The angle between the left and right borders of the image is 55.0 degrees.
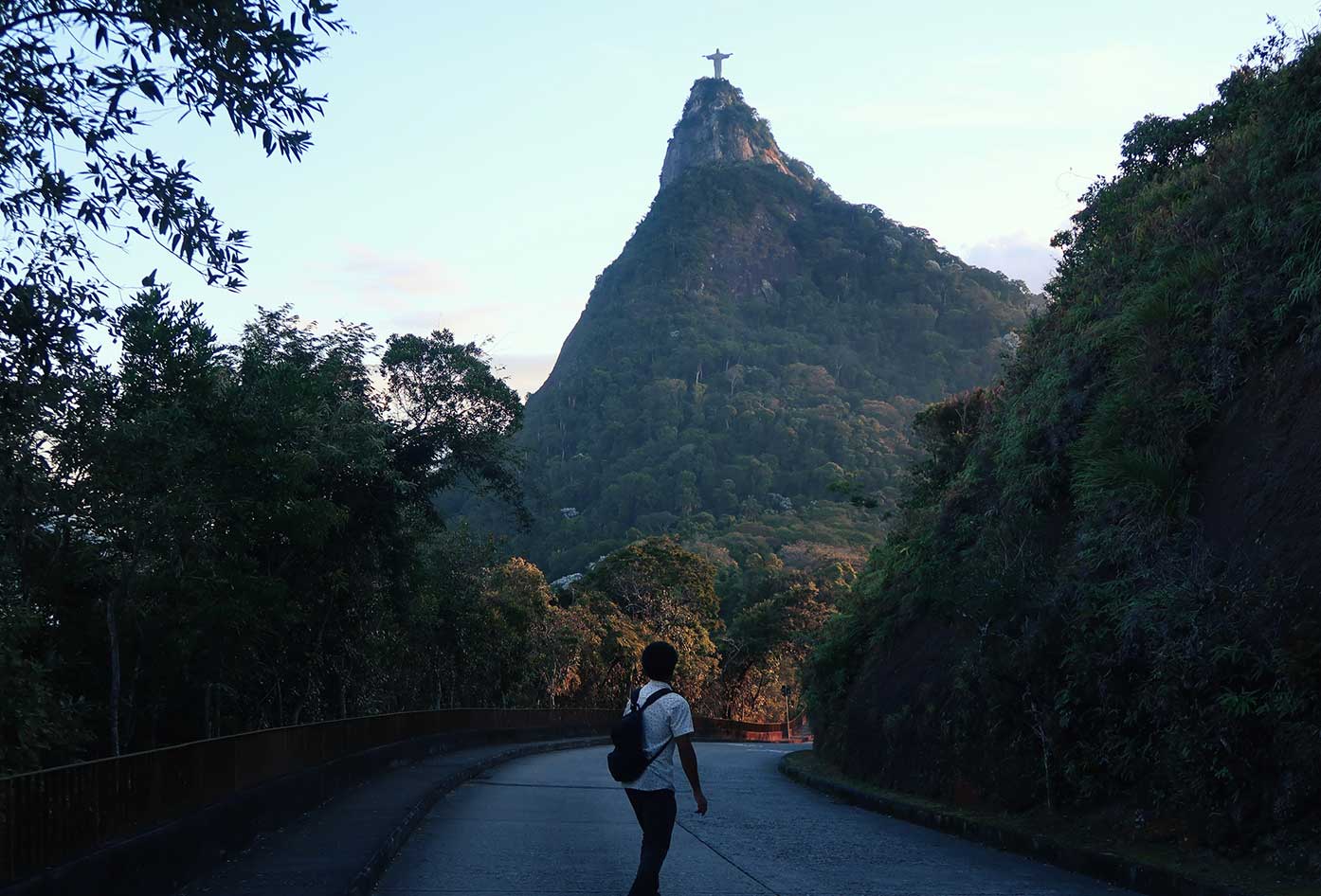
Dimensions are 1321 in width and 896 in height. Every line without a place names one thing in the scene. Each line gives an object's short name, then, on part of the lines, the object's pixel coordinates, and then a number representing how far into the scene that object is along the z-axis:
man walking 7.45
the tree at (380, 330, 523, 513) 26.22
